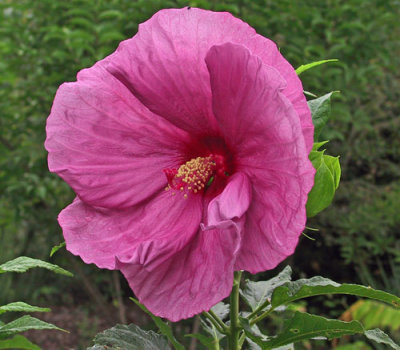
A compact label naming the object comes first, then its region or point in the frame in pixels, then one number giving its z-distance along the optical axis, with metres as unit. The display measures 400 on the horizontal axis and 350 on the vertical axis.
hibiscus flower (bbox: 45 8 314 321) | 0.75
